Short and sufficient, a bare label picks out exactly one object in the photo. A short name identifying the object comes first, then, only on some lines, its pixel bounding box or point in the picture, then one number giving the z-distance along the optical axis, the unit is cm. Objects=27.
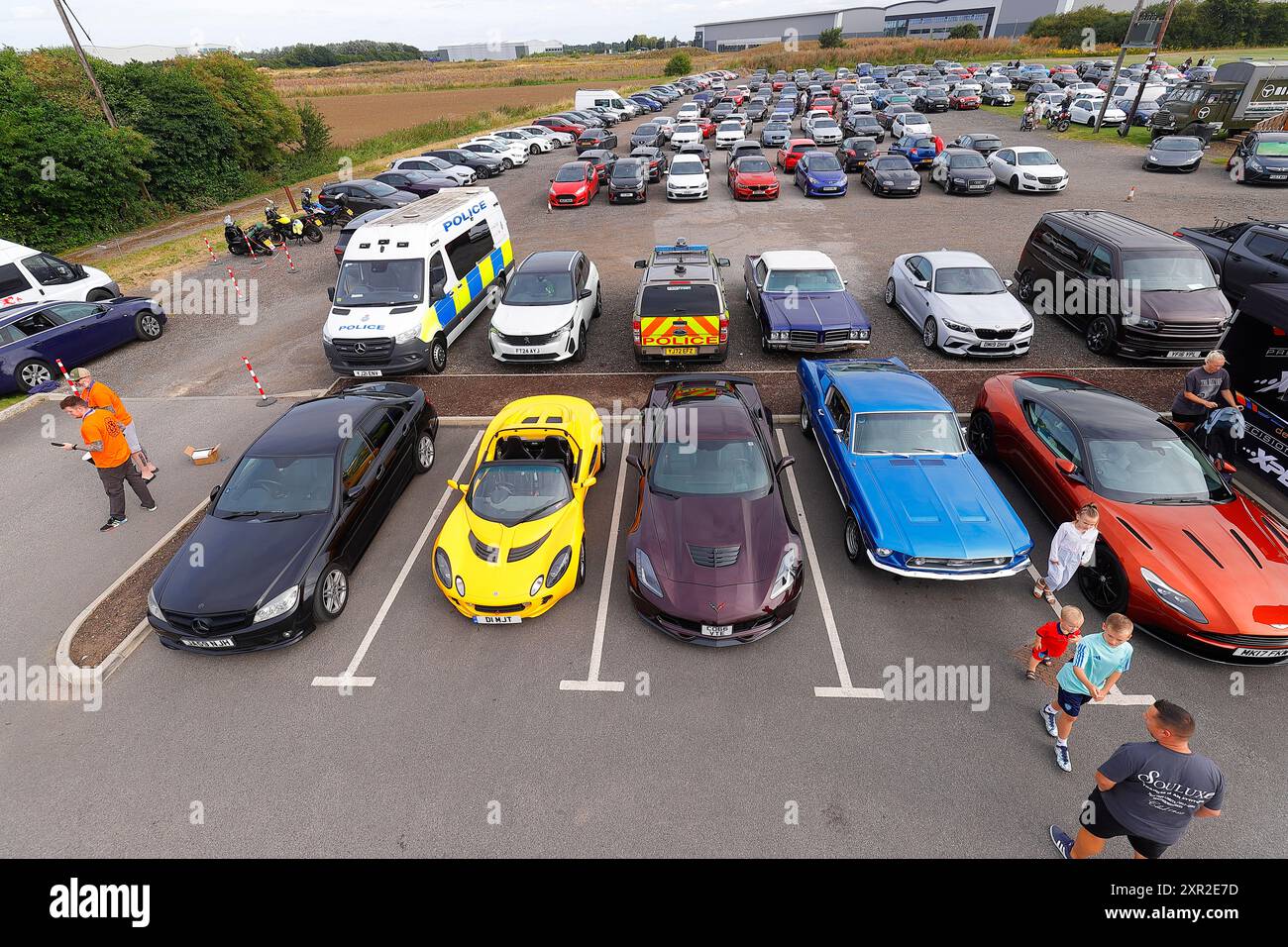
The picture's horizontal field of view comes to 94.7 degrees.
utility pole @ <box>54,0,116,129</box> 2096
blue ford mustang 642
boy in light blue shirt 463
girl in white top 579
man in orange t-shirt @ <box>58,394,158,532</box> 778
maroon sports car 607
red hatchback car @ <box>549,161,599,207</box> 2325
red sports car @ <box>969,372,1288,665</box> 561
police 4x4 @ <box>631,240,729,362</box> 1103
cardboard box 964
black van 1057
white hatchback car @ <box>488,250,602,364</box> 1152
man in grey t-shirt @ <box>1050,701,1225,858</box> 356
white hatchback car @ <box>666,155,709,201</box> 2302
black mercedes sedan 617
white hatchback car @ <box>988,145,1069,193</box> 2141
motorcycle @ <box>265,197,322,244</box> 2039
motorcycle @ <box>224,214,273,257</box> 2003
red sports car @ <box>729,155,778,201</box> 2233
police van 1132
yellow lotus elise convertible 642
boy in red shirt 561
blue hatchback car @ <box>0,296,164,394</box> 1220
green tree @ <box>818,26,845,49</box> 9062
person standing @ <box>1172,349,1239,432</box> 782
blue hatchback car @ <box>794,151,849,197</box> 2241
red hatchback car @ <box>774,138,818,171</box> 2635
